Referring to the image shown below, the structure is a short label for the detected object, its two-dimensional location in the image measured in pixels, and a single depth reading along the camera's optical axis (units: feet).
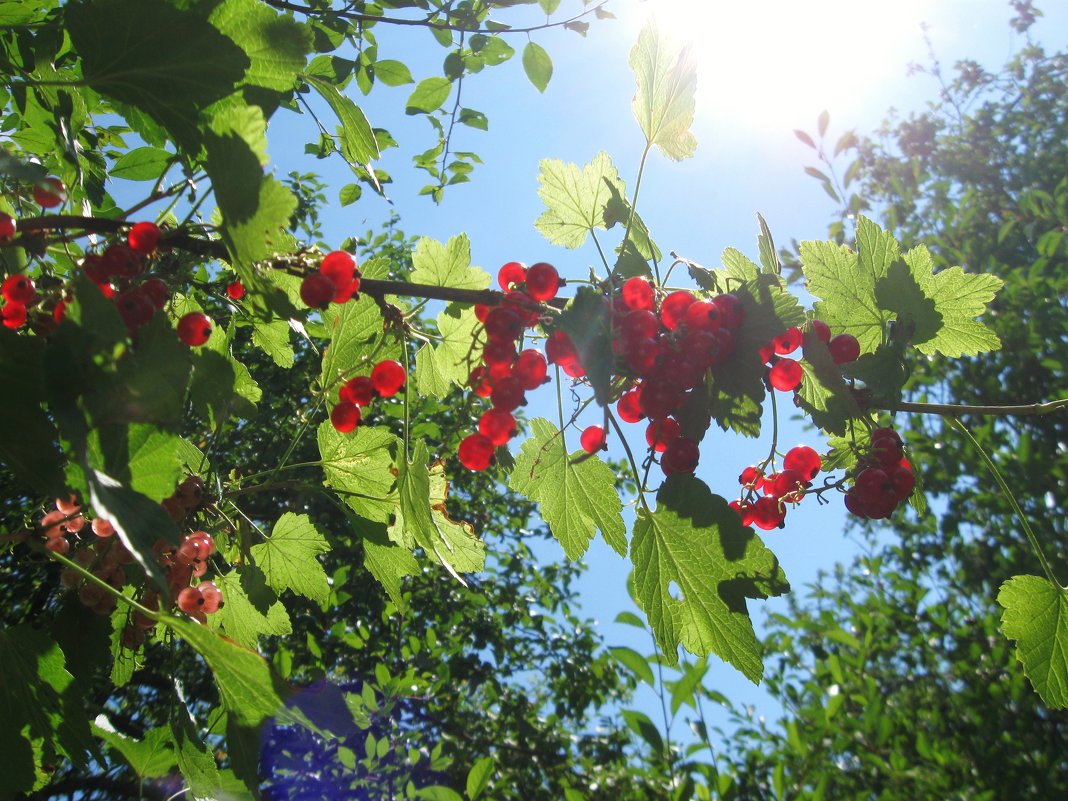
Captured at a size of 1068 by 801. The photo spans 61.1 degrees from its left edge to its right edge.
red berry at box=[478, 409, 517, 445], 0.77
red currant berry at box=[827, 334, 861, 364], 0.76
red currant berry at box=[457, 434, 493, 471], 0.79
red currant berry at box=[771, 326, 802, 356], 0.73
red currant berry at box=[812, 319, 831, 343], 0.76
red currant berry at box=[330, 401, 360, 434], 0.80
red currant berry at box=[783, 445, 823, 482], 0.83
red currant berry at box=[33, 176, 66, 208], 0.73
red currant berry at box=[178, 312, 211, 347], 0.69
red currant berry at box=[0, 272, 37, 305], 0.63
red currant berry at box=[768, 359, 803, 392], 0.74
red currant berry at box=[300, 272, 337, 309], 0.66
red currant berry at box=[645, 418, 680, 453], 0.73
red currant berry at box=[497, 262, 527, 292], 0.78
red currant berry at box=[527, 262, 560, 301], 0.71
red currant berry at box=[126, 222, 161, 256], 0.65
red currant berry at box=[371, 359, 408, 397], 0.79
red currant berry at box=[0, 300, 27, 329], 0.64
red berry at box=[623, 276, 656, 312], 0.72
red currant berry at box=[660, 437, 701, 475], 0.71
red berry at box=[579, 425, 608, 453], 0.82
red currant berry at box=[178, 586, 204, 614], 0.74
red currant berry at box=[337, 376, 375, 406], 0.80
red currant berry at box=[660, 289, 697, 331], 0.71
